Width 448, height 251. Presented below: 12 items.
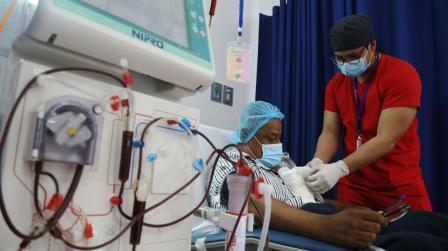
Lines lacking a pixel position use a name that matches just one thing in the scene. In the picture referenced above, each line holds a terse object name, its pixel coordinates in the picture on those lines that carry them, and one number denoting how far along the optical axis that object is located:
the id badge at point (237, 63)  2.03
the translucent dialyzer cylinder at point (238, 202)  0.66
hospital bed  0.91
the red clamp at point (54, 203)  0.47
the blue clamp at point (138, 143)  0.59
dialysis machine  0.47
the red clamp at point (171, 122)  0.68
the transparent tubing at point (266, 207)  0.64
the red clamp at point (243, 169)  0.70
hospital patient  0.92
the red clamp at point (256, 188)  0.67
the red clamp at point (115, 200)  0.56
